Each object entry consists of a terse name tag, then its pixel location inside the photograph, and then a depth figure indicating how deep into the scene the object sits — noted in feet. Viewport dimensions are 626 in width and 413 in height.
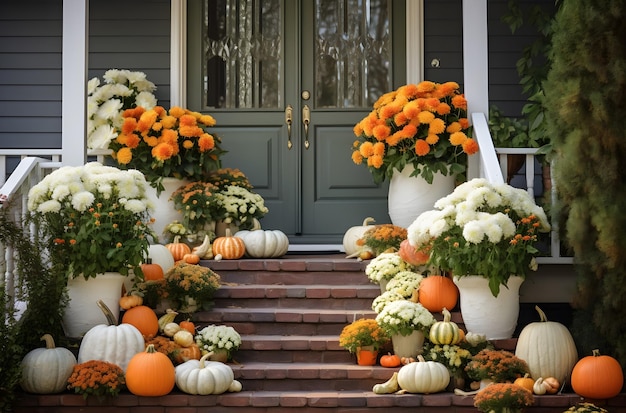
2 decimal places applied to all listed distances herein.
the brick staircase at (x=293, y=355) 17.97
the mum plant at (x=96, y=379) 17.67
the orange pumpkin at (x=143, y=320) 19.69
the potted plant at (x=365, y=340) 19.17
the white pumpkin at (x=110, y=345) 18.49
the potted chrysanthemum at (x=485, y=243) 19.06
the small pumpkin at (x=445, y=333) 18.97
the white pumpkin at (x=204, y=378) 17.90
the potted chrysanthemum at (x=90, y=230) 19.48
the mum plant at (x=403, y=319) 18.99
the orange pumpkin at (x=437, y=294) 20.17
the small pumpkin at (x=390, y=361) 19.08
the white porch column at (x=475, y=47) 22.22
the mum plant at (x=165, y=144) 23.86
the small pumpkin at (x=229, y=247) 22.93
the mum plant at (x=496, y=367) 18.12
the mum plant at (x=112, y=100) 24.41
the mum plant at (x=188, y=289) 20.58
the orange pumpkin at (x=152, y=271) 20.93
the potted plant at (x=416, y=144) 22.82
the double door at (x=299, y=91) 26.81
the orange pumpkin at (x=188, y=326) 19.80
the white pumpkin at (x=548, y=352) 18.58
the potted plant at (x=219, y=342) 19.30
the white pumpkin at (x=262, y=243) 23.16
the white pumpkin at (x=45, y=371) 18.01
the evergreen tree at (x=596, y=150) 18.47
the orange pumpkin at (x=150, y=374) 17.75
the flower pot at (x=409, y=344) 19.27
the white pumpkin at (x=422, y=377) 18.07
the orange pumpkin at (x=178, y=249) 22.84
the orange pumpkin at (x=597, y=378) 17.90
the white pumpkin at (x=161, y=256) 21.74
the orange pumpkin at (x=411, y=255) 20.51
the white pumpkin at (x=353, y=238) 23.32
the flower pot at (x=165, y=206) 24.35
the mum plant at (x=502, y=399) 17.10
